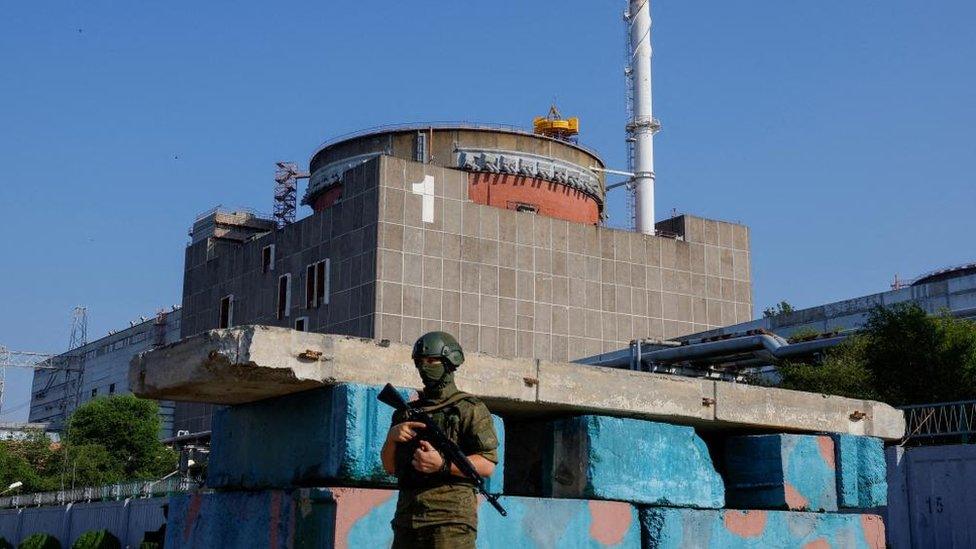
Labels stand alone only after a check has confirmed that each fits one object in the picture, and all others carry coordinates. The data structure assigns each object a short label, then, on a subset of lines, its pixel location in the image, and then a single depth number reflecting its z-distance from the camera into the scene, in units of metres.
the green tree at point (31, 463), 43.22
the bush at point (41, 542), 24.67
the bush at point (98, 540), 23.34
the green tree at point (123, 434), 46.19
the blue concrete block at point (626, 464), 5.92
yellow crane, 53.91
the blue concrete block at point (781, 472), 6.67
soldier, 4.21
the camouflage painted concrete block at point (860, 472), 7.01
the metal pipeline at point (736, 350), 31.31
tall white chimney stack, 50.16
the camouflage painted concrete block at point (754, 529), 6.04
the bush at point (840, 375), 25.33
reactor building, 44.47
